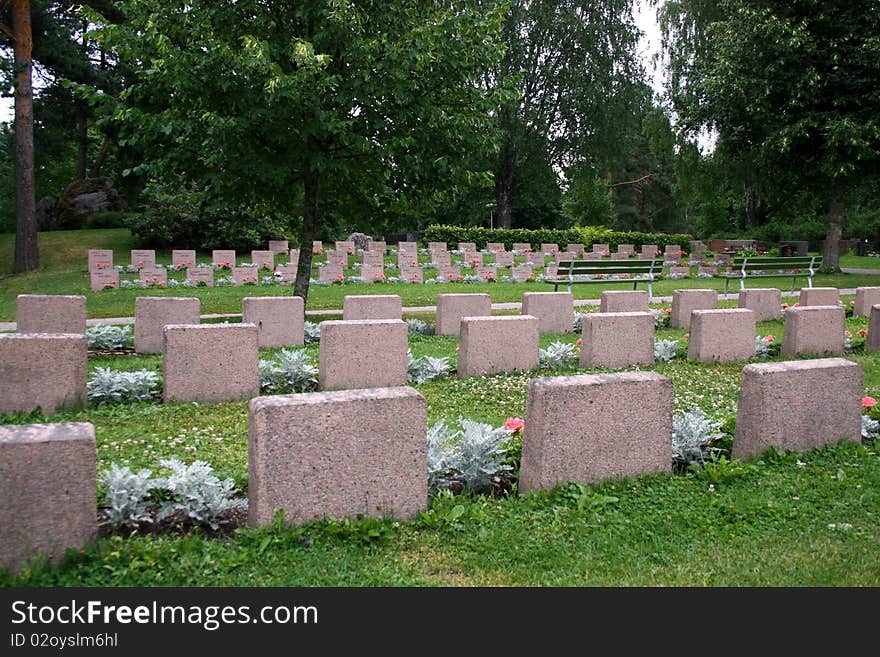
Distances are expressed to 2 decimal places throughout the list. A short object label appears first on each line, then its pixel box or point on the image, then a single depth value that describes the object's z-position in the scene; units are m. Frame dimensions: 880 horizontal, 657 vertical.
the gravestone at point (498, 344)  8.21
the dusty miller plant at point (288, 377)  7.61
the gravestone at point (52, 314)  9.45
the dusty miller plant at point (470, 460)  4.54
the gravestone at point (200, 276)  19.06
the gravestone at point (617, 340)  8.74
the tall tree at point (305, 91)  11.27
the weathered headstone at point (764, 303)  13.65
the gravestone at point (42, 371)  6.30
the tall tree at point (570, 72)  32.84
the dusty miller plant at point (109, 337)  9.67
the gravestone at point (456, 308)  11.41
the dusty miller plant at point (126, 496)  3.81
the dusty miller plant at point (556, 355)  8.84
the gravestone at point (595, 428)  4.38
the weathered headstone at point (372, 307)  10.65
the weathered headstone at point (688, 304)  12.70
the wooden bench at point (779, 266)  17.80
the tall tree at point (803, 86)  22.45
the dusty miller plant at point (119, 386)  6.88
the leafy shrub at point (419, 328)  11.65
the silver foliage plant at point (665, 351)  9.45
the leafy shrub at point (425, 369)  8.07
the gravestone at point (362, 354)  7.45
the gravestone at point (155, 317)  9.63
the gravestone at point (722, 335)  9.39
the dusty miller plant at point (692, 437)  5.08
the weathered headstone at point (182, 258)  21.20
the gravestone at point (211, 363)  6.95
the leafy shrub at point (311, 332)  10.81
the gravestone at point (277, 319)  10.12
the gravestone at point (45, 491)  3.23
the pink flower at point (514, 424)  5.27
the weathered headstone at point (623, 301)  11.73
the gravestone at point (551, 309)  11.61
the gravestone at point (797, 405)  4.91
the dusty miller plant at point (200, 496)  3.91
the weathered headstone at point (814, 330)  9.80
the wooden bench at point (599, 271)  15.58
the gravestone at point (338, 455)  3.75
